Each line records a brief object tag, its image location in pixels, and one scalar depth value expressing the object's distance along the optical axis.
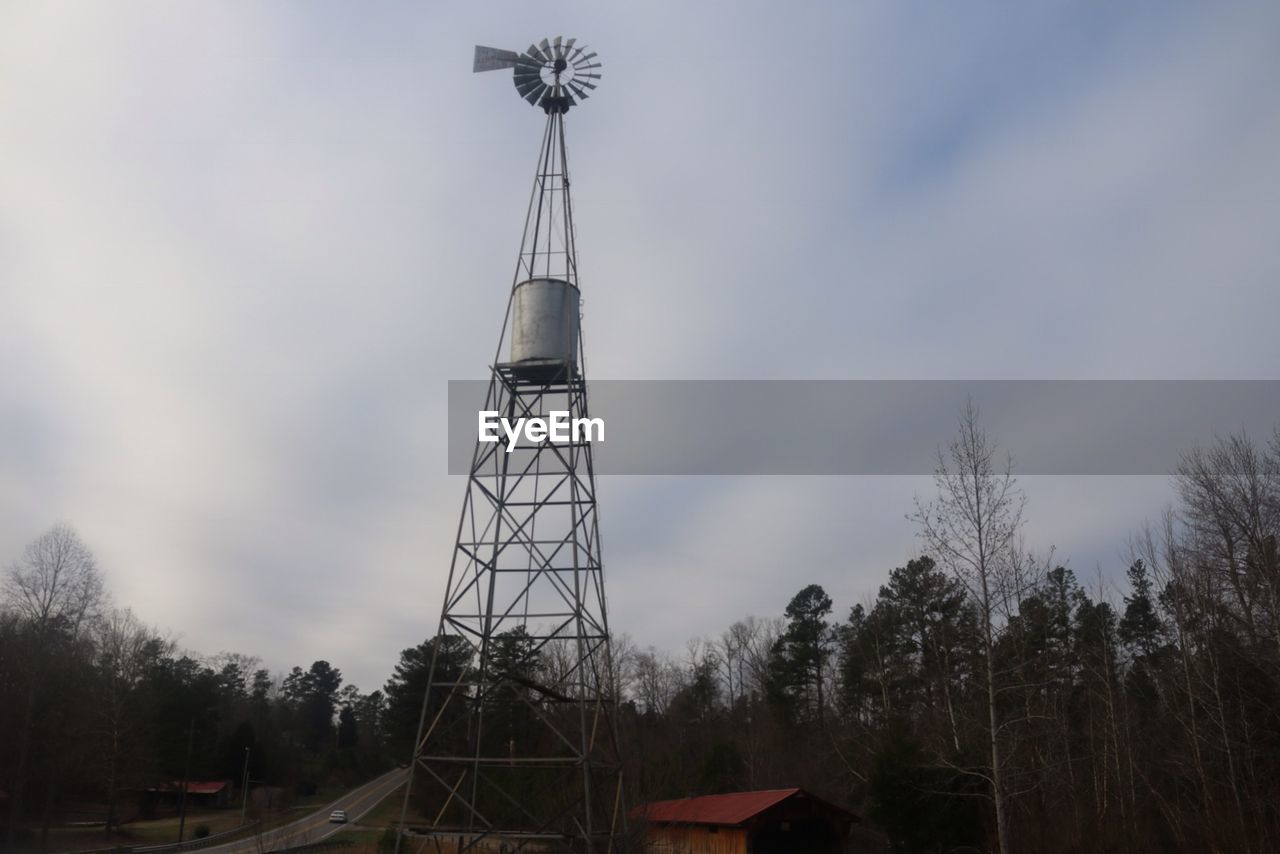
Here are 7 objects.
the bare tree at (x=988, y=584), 18.44
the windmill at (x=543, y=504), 17.31
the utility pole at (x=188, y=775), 49.45
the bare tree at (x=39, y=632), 39.28
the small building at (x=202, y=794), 62.81
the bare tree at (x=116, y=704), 49.28
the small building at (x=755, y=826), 25.69
